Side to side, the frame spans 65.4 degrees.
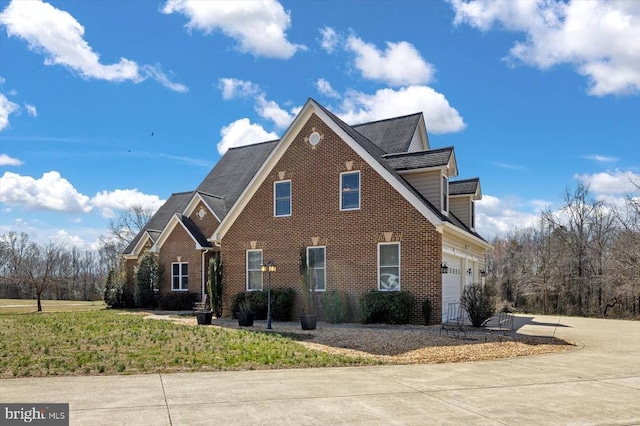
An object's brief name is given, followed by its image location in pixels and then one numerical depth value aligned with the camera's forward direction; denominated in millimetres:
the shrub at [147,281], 29016
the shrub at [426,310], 16297
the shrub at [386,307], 16422
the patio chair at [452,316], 14883
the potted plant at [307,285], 17703
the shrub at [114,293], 30734
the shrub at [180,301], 27531
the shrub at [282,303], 18984
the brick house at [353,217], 17000
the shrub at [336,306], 17984
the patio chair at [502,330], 13805
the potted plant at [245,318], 17000
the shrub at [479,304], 15820
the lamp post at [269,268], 16312
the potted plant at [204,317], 17672
